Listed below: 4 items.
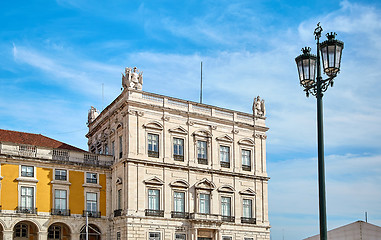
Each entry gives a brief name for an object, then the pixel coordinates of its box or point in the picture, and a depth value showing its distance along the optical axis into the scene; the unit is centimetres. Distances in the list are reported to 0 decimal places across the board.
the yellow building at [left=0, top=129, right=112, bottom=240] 3547
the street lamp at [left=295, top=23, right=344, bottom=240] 1180
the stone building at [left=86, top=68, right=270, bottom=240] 3762
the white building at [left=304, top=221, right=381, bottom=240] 2436
